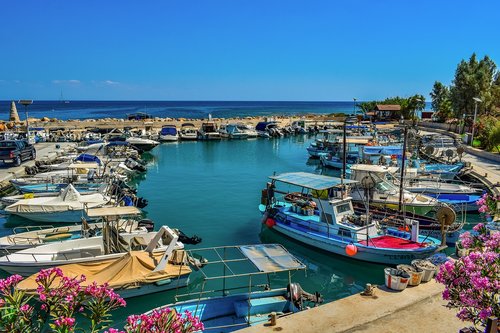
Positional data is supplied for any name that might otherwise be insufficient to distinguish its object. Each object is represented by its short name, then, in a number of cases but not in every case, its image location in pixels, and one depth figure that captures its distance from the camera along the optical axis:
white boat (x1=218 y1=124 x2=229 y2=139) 66.56
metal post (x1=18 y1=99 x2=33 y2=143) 39.90
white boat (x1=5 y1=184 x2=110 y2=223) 22.81
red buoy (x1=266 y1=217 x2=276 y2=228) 21.05
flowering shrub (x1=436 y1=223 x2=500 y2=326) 5.99
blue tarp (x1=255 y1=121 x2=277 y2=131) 72.75
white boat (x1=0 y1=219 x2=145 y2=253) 17.22
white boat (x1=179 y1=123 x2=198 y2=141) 65.03
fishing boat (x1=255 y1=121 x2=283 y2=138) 70.22
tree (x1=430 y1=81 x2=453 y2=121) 66.24
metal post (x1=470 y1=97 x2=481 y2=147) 43.58
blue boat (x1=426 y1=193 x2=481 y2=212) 24.91
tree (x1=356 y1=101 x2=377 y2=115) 88.62
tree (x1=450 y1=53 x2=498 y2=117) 53.12
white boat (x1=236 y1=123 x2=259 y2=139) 68.50
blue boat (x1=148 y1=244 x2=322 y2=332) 11.70
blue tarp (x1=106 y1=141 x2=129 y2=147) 39.06
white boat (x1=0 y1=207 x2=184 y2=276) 15.17
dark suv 34.97
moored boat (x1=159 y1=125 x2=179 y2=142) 61.87
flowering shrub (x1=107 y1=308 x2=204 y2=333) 4.79
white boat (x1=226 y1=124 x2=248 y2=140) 66.88
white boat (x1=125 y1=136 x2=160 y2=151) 50.62
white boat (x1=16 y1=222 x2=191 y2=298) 13.55
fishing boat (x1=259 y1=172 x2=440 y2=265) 17.12
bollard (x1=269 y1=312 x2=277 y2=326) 10.23
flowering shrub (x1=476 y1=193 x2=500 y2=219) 7.95
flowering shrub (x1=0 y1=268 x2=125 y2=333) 4.82
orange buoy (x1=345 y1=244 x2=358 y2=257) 17.04
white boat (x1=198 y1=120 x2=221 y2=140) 65.38
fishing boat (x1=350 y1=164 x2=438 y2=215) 23.32
